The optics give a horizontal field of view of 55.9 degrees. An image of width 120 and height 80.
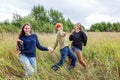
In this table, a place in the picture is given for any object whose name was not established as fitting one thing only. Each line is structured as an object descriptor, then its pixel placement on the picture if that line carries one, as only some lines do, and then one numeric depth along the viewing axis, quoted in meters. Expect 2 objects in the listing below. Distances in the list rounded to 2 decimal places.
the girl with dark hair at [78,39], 2.84
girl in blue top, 2.43
